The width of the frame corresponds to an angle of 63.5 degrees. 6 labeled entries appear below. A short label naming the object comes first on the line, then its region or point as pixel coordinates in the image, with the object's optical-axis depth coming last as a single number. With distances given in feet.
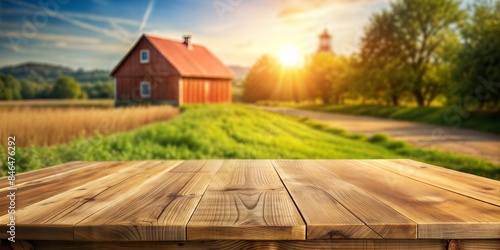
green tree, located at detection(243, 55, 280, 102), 96.89
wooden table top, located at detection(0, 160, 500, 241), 3.50
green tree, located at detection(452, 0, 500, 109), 44.50
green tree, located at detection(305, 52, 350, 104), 106.63
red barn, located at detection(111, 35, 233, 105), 59.41
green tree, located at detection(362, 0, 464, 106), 71.10
